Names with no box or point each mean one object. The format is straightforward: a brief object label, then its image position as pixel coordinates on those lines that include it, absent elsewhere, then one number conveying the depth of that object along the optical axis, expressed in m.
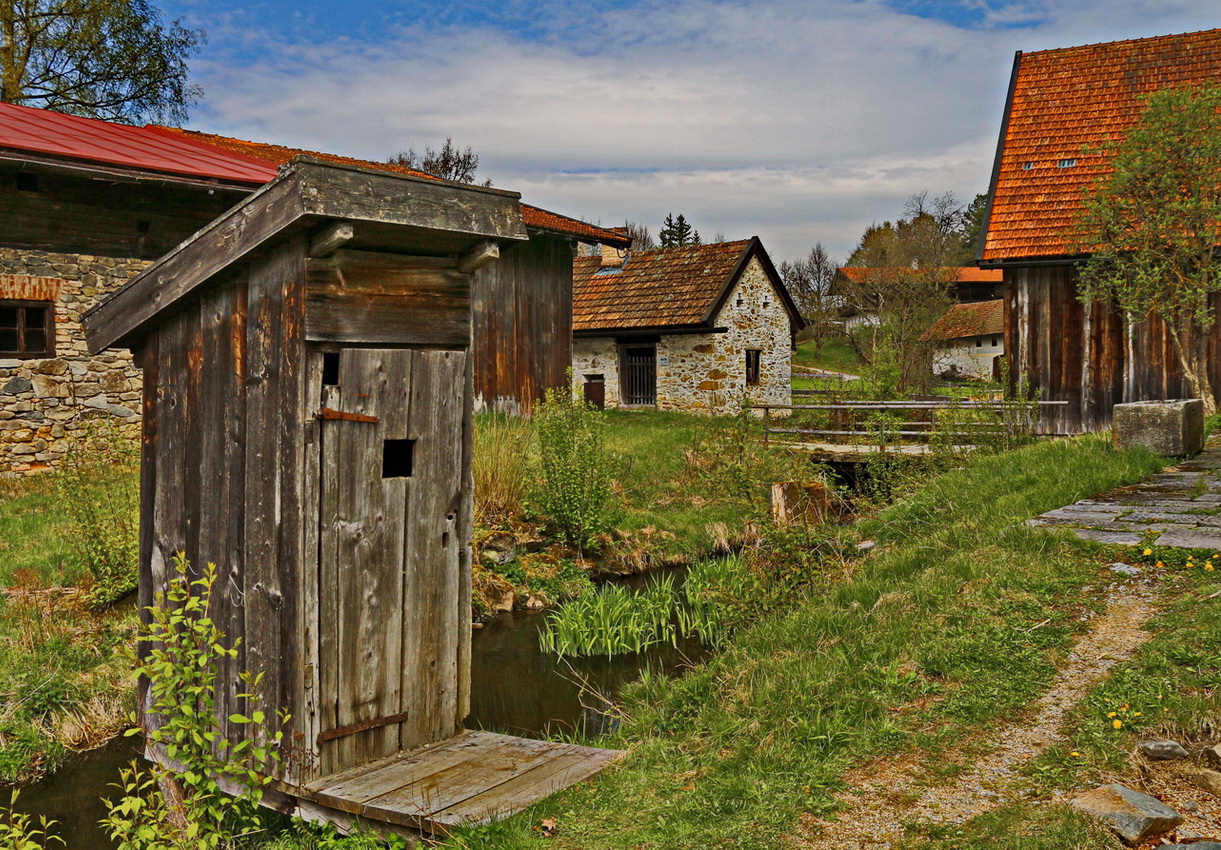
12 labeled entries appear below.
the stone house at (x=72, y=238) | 10.33
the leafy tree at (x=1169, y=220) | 11.54
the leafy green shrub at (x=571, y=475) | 10.44
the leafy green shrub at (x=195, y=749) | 3.57
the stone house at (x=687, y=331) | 22.50
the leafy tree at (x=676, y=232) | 55.34
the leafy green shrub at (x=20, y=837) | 3.23
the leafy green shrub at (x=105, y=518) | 7.40
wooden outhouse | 4.13
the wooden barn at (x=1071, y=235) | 13.14
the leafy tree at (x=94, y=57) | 20.66
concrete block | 7.93
